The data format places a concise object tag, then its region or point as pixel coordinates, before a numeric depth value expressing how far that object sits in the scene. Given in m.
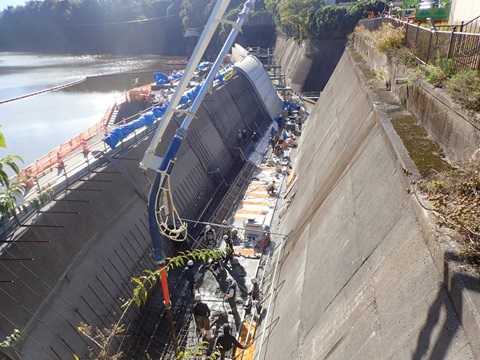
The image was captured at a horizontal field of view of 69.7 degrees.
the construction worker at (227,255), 13.08
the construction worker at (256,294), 10.71
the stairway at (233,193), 16.71
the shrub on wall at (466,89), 6.16
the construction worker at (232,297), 10.93
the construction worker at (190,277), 12.39
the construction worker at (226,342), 8.26
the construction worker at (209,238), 14.30
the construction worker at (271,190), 18.16
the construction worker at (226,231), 14.40
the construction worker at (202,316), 10.11
